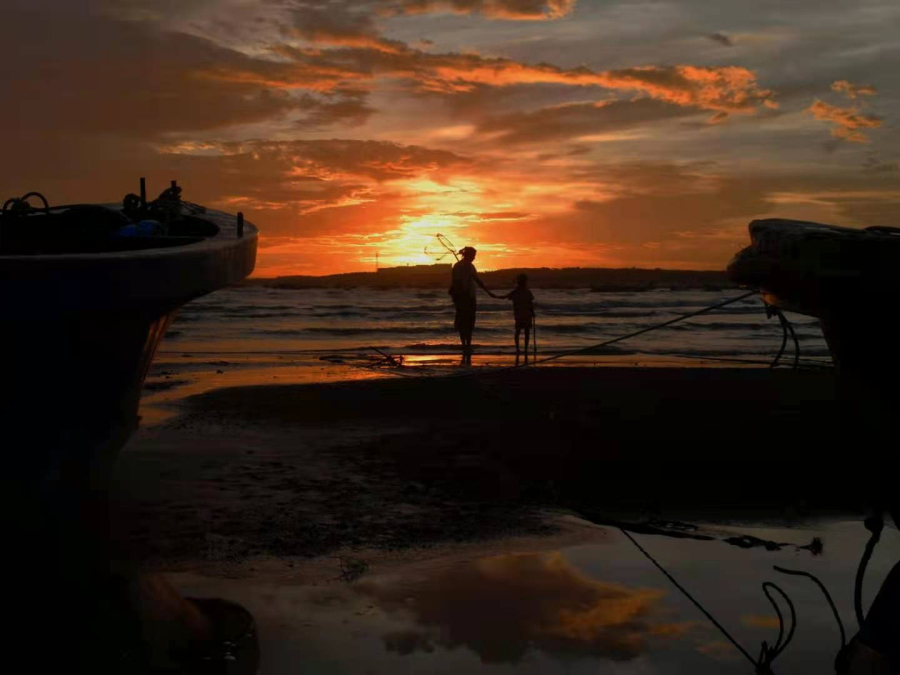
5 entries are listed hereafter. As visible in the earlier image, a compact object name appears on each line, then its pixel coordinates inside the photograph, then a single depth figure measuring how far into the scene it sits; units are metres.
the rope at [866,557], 5.23
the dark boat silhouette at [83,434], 5.16
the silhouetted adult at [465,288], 19.86
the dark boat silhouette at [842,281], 5.30
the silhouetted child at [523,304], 19.90
